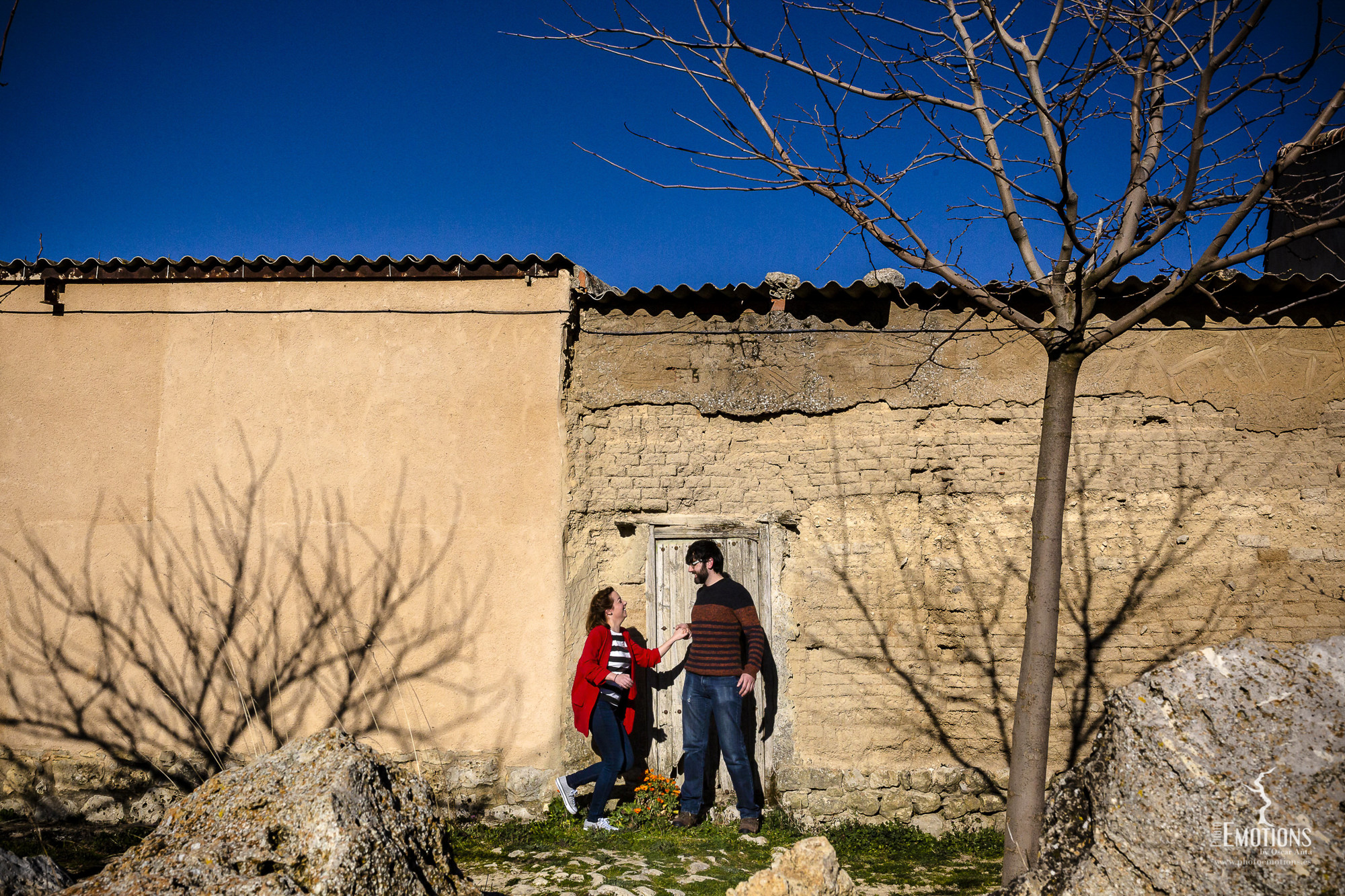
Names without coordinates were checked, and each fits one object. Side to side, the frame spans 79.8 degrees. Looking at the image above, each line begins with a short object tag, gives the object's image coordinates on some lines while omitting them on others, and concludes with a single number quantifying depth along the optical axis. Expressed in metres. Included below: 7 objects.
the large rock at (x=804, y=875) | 3.75
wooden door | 6.04
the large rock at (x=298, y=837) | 2.73
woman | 5.43
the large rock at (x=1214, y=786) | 2.54
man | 5.48
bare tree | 3.71
